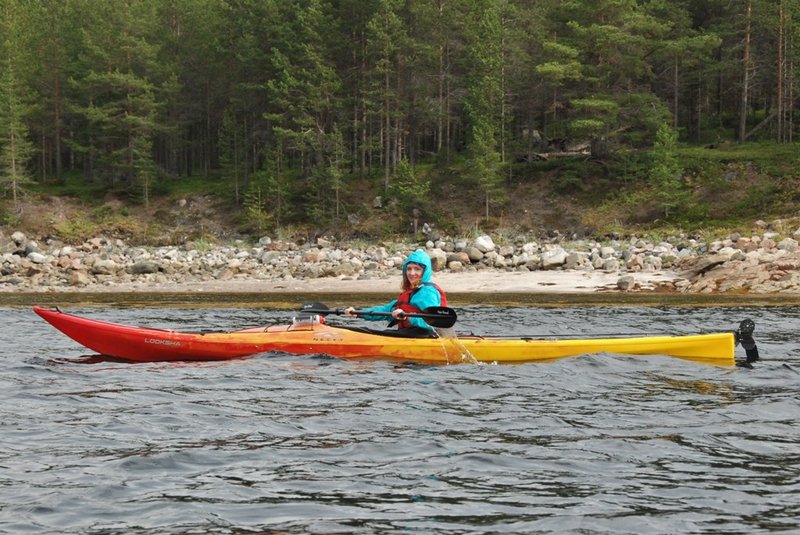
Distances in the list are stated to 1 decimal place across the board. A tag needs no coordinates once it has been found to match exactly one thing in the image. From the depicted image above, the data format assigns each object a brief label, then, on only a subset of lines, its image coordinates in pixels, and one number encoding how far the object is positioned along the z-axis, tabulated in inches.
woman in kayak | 430.3
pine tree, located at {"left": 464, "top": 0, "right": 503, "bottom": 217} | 1624.0
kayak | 423.5
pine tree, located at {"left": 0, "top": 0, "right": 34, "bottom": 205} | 1881.2
